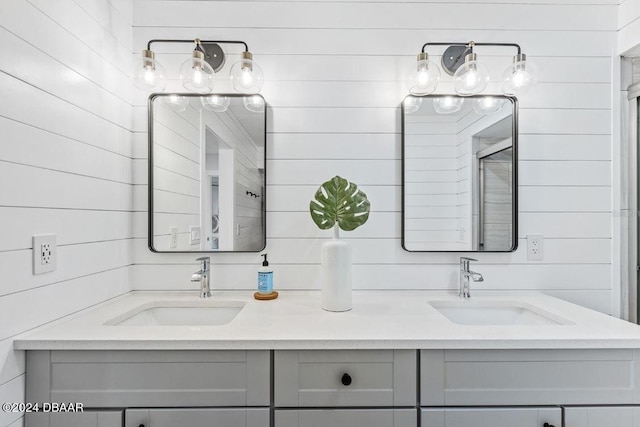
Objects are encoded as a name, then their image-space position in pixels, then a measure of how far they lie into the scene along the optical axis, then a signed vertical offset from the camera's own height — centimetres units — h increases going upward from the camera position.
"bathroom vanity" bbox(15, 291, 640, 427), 96 -49
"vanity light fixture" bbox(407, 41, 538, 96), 136 +59
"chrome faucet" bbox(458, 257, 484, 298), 142 -28
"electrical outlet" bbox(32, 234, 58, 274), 99 -13
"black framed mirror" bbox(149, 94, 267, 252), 149 +20
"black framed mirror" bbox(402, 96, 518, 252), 149 +19
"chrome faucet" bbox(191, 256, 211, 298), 142 -29
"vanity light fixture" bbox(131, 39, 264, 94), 135 +60
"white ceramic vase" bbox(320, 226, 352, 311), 124 -24
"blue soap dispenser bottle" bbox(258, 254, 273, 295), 140 -29
